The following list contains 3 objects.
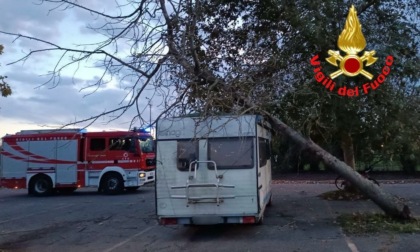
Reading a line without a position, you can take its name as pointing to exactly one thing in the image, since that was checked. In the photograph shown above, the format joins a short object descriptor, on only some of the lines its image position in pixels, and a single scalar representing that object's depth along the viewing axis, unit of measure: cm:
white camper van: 1128
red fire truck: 2362
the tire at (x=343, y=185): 1903
